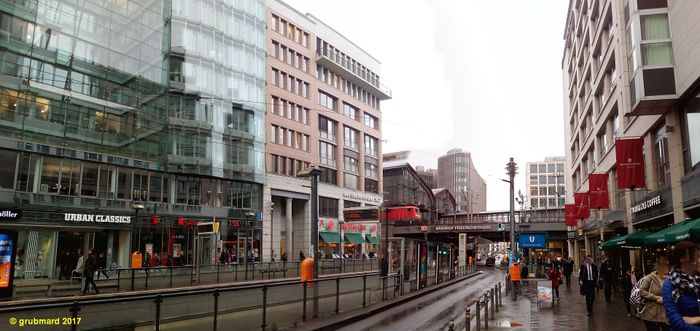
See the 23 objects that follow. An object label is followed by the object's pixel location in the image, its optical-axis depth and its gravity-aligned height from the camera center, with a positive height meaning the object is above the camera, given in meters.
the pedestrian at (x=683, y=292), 5.29 -0.50
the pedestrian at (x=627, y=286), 20.06 -1.65
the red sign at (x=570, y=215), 47.16 +2.53
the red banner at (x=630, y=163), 22.30 +3.36
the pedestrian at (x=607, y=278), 22.27 -1.47
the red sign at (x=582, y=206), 37.12 +2.63
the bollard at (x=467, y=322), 10.88 -1.64
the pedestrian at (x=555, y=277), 22.08 -1.41
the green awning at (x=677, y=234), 12.36 +0.23
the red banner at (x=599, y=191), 30.46 +3.05
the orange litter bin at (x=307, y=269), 16.38 -0.82
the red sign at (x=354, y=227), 63.07 +1.93
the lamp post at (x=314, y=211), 15.52 +0.99
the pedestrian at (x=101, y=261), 34.05 -1.28
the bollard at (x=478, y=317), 12.18 -1.69
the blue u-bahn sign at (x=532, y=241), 28.28 +0.10
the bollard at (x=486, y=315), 13.82 -1.90
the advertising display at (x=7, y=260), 17.17 -0.60
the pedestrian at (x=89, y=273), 21.61 -1.26
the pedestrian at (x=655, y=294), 6.64 -0.64
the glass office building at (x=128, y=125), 32.00 +8.43
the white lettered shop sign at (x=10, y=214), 28.89 +1.49
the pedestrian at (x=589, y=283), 17.50 -1.31
